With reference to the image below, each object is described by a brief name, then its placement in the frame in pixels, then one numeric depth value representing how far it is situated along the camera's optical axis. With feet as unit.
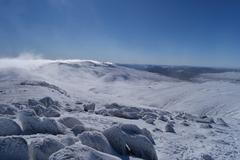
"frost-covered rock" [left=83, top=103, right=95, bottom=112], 35.33
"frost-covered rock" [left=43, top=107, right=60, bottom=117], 24.91
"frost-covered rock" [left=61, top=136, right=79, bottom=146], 13.24
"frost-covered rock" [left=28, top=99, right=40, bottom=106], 31.14
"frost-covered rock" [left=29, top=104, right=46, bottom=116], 24.70
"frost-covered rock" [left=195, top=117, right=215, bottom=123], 35.10
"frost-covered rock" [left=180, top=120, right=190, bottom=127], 30.66
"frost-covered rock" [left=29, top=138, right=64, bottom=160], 11.34
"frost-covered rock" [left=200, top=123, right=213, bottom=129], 30.26
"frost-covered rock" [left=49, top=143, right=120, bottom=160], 9.73
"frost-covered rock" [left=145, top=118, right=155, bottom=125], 28.82
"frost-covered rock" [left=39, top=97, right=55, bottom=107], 33.22
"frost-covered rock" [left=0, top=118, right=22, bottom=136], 14.75
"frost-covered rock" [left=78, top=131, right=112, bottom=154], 13.69
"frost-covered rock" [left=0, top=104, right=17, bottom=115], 23.74
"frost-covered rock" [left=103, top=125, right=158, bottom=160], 14.99
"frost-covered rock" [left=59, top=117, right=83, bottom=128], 19.18
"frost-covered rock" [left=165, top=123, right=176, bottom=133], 25.10
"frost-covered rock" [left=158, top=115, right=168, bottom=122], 32.46
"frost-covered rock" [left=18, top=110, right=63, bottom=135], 16.15
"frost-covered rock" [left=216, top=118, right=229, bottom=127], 33.05
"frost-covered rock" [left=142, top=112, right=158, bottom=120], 32.04
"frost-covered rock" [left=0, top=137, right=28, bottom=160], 11.23
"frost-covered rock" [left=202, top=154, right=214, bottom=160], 16.33
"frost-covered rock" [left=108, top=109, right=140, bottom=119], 31.35
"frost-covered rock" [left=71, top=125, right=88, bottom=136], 17.33
